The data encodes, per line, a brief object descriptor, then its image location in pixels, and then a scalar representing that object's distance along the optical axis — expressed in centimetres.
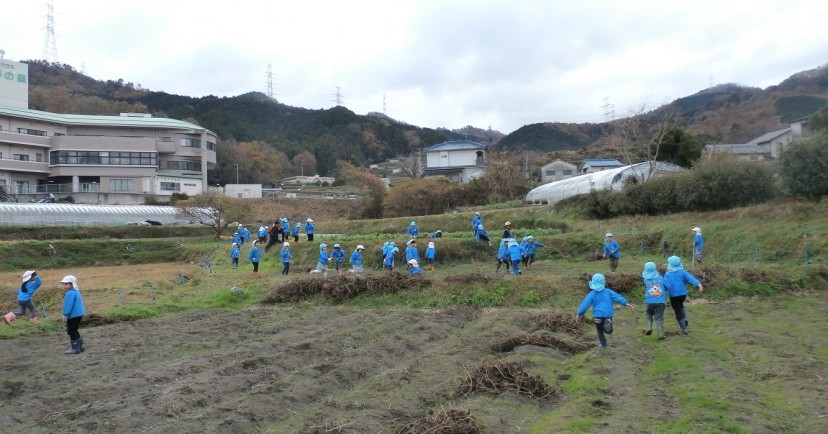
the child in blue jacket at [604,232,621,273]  1956
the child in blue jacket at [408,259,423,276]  2042
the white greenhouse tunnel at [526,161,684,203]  3950
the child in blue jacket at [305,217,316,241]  2939
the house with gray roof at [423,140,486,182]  7469
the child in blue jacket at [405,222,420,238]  2798
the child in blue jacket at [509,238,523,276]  1953
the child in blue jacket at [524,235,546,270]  2180
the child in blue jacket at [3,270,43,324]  1411
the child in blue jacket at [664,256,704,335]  1223
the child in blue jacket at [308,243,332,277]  2125
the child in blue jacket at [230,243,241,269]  2734
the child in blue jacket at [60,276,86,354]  1195
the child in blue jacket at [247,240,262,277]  2338
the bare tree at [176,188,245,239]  4662
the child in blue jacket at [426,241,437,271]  2322
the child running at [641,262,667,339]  1191
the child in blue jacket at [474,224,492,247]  2570
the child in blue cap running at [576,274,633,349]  1121
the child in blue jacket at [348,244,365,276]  2128
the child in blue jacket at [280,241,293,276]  2305
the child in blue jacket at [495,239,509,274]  2038
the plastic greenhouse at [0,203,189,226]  4594
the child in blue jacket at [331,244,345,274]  2291
